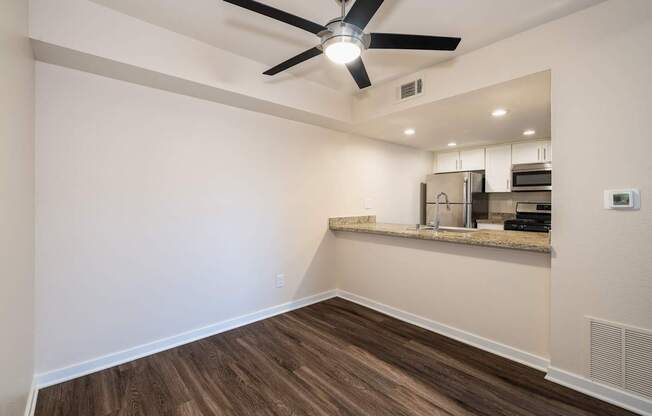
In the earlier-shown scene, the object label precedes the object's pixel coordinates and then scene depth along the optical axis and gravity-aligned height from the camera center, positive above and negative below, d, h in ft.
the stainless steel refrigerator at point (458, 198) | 14.61 +0.38
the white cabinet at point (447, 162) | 16.29 +2.55
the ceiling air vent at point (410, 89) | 8.70 +3.64
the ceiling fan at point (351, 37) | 4.68 +3.18
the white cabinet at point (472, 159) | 15.31 +2.51
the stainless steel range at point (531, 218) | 13.48 -0.63
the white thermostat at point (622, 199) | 5.38 +0.11
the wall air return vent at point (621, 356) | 5.35 -2.97
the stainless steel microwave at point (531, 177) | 13.00 +1.33
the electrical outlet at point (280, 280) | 10.11 -2.66
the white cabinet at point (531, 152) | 13.30 +2.54
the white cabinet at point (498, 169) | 14.35 +1.88
